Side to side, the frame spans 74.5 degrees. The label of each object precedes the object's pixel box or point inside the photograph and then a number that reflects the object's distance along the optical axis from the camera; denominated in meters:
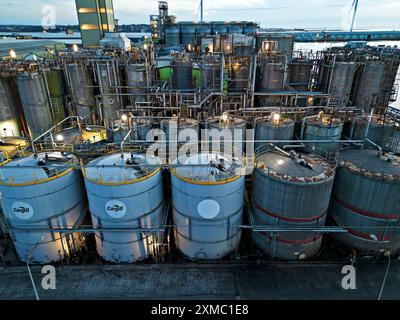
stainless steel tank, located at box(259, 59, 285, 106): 26.22
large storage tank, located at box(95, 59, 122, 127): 26.31
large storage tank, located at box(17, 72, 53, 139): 25.59
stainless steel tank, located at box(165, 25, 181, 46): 60.67
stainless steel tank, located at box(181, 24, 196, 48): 60.81
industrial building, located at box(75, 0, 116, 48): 59.69
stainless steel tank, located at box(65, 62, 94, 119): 27.94
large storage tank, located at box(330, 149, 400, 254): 14.09
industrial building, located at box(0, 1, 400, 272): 13.97
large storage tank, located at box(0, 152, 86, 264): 13.74
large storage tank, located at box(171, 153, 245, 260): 13.72
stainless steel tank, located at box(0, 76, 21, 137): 25.80
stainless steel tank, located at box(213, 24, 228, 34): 61.12
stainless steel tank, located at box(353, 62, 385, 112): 26.45
